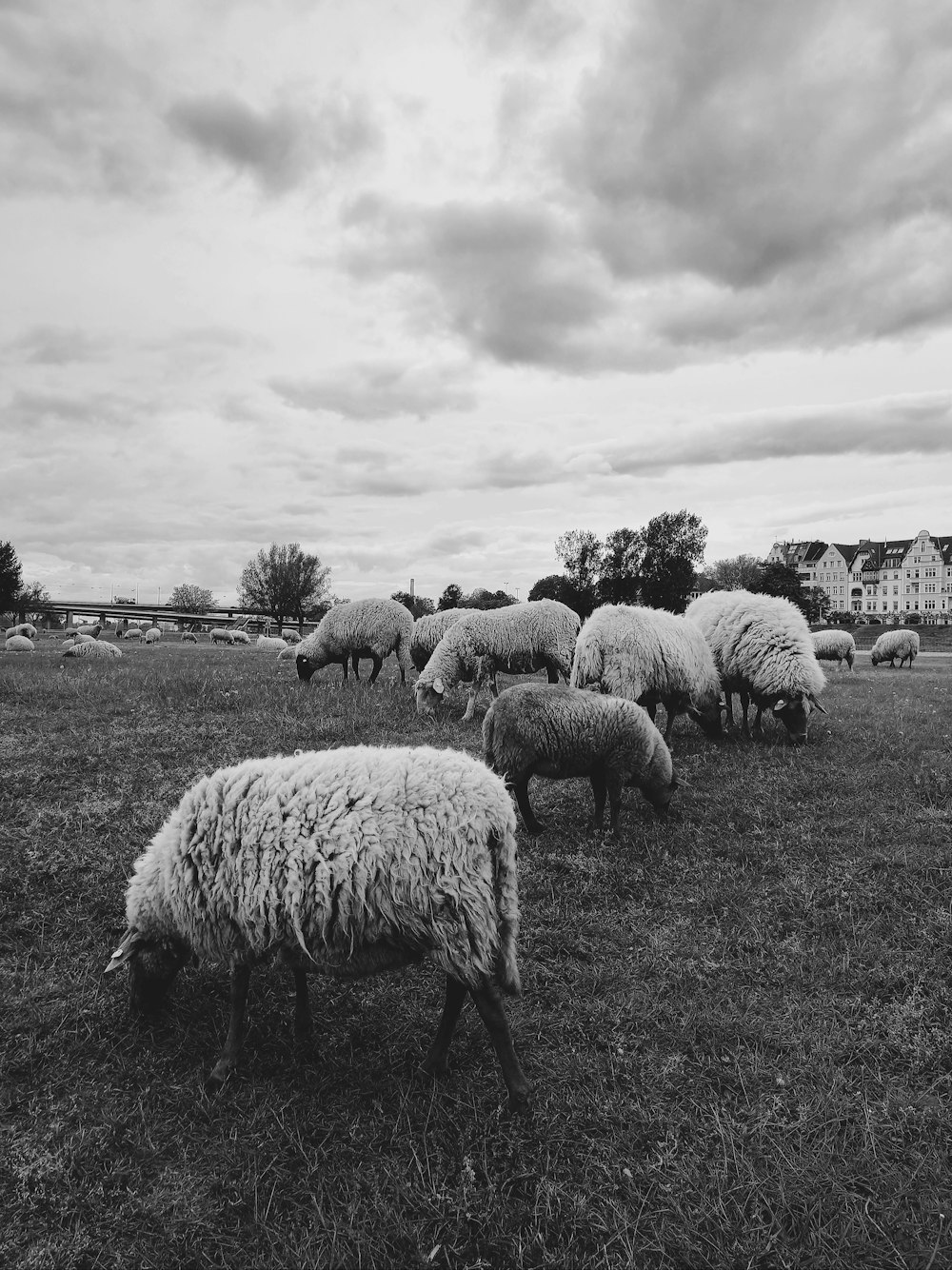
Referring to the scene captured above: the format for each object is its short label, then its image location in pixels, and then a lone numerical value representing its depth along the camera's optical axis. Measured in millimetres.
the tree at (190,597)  115319
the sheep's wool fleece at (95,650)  26062
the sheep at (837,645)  30016
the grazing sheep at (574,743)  7156
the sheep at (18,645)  30430
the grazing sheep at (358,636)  17255
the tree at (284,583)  84688
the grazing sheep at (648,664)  10008
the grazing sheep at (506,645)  13188
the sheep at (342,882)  3727
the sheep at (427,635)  15891
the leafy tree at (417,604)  88812
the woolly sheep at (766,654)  10617
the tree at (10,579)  69000
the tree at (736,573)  95706
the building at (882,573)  118062
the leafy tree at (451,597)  92750
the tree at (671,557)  77438
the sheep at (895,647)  31359
